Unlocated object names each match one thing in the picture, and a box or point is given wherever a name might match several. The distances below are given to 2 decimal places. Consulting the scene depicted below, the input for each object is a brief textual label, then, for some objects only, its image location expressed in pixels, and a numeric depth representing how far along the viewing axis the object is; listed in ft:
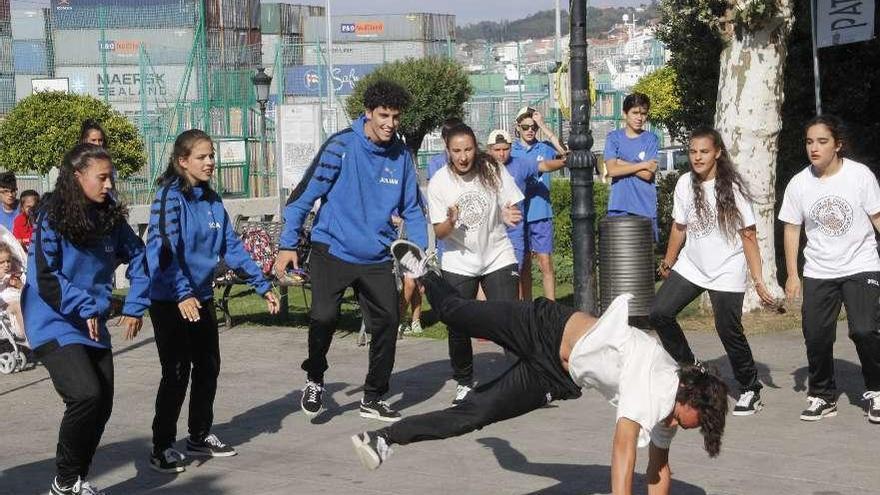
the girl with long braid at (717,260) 28.02
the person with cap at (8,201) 43.70
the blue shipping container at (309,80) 219.34
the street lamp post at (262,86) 90.84
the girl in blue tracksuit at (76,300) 21.50
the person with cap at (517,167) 34.38
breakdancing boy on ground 17.22
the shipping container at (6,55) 202.69
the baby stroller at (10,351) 36.27
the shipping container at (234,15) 235.61
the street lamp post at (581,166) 35.73
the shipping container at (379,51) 282.77
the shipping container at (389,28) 305.12
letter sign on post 45.47
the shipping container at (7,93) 178.30
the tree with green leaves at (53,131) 95.50
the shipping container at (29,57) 210.18
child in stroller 36.35
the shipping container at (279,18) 290.97
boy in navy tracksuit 27.84
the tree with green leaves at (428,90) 169.07
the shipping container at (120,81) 170.46
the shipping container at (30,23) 221.46
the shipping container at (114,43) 210.59
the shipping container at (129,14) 205.77
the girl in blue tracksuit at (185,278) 24.17
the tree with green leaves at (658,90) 142.92
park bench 42.01
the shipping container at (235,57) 144.15
